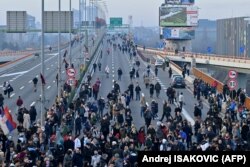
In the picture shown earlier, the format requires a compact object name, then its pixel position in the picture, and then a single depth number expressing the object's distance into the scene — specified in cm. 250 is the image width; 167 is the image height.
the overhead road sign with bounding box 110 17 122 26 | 18688
